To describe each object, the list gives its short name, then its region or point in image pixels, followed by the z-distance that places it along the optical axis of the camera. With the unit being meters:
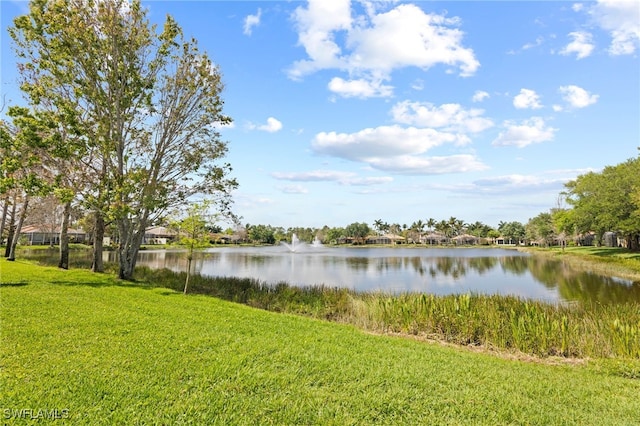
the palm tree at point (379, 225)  123.19
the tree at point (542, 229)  73.50
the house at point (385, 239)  114.38
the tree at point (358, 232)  115.19
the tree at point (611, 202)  34.75
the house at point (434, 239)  110.25
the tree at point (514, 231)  101.00
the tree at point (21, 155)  11.91
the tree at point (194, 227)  12.67
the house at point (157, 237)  85.44
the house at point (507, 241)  105.32
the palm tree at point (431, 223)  113.25
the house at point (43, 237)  54.06
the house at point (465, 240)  105.74
